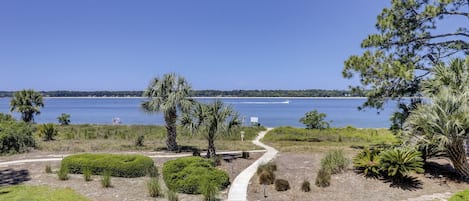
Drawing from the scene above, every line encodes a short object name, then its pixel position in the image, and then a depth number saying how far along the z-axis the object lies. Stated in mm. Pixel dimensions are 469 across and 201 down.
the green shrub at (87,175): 11523
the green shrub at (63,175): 11539
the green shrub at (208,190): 9023
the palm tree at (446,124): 10609
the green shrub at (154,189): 9664
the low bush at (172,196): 8938
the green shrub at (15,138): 18703
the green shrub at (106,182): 10609
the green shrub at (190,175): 10242
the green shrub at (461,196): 7128
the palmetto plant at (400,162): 10492
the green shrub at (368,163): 11250
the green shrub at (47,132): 25828
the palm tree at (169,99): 18438
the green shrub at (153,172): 12525
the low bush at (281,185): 10344
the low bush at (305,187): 10180
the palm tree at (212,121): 15141
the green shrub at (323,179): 10648
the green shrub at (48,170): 12695
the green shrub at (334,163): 12172
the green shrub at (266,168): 12404
